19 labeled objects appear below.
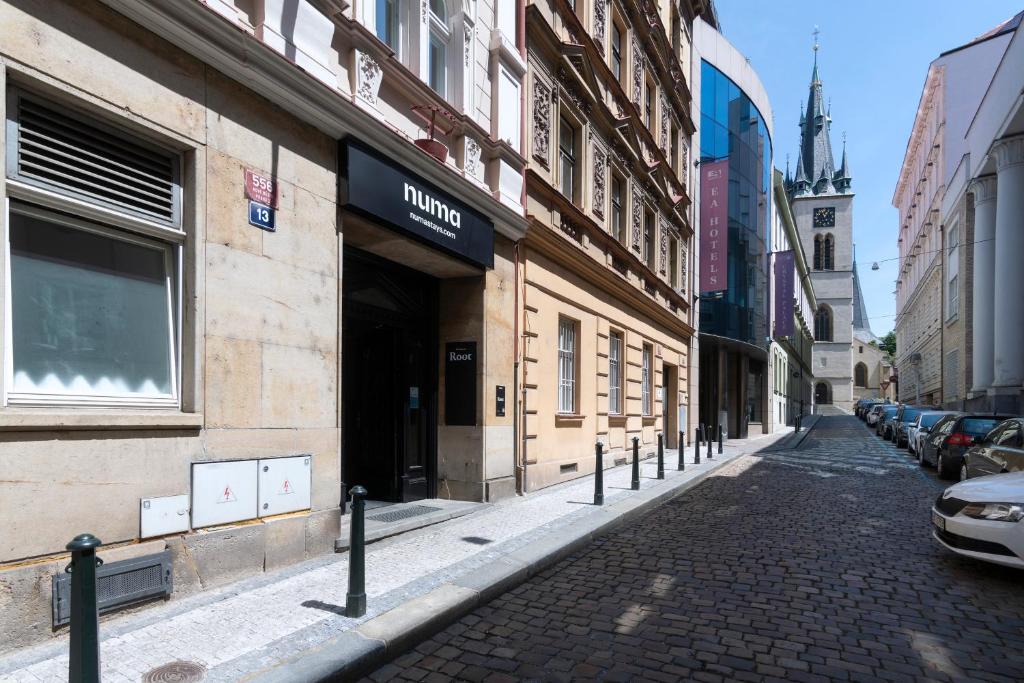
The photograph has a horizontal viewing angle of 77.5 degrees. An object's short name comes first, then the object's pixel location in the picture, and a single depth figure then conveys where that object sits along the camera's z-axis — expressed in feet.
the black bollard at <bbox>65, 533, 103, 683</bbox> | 9.20
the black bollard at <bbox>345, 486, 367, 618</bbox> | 14.66
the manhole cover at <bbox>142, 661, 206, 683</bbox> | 11.42
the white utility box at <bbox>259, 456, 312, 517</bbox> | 18.22
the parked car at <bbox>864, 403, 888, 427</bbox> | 127.13
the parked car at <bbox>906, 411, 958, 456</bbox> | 59.88
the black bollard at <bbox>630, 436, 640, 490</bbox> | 34.37
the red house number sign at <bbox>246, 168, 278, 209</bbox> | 18.16
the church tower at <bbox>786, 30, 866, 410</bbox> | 268.62
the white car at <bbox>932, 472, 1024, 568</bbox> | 18.13
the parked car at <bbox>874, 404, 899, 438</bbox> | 95.08
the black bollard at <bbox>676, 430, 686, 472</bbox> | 44.62
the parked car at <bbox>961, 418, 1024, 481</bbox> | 28.02
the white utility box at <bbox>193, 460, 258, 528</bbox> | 16.35
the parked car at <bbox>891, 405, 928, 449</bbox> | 74.59
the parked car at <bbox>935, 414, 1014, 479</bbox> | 42.63
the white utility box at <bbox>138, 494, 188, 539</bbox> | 15.14
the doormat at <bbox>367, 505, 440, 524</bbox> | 25.02
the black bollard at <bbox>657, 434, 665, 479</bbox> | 39.25
